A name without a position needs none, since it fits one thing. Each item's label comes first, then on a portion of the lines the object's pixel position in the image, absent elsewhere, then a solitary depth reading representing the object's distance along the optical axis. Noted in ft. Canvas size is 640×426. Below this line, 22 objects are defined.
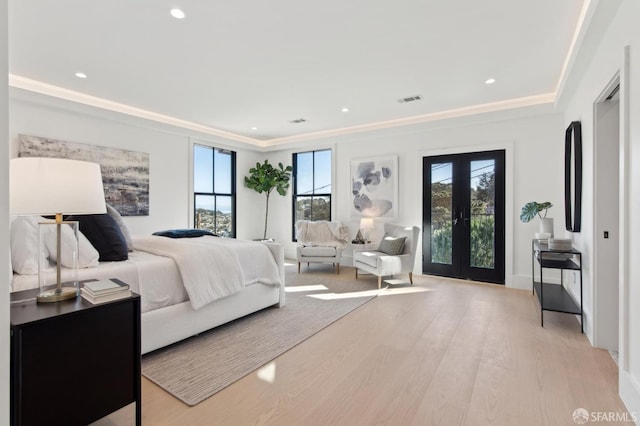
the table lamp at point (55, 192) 4.57
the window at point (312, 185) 21.59
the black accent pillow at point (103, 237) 8.25
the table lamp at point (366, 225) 18.53
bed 7.77
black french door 15.67
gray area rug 6.97
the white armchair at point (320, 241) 18.19
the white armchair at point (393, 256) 14.94
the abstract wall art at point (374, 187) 18.55
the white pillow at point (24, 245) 6.69
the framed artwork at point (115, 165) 12.97
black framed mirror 10.47
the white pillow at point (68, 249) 6.90
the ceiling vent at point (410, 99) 14.19
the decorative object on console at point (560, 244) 10.47
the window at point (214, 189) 19.79
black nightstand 4.25
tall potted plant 22.22
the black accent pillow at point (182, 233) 12.97
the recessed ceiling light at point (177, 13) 7.98
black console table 9.87
